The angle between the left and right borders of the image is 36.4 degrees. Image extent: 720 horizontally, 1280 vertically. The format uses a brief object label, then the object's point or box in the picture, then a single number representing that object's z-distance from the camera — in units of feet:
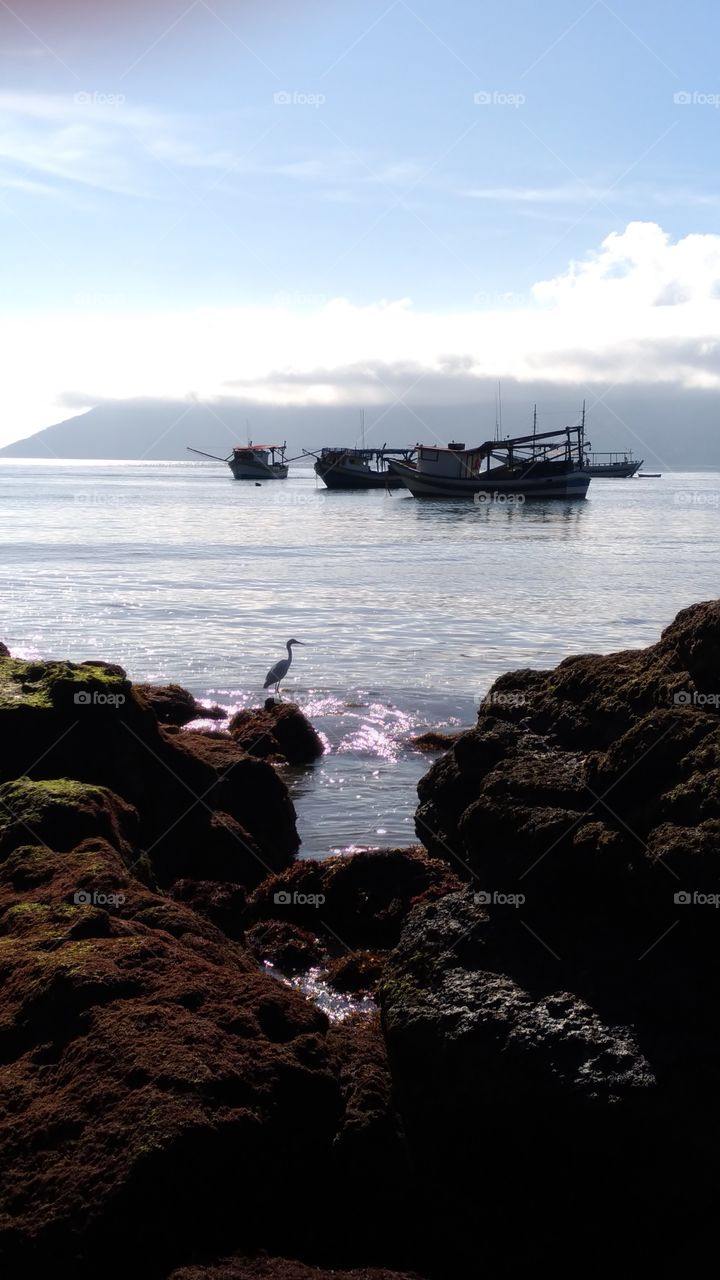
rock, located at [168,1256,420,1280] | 10.75
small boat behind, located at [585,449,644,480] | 594.24
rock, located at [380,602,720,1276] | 12.94
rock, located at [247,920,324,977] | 22.58
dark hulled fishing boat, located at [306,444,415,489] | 375.04
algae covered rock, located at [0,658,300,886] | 24.91
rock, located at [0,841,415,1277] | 11.03
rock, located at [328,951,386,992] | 21.56
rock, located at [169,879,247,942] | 22.84
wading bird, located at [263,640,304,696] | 49.70
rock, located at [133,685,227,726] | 43.96
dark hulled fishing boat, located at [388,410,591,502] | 292.40
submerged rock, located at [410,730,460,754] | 42.47
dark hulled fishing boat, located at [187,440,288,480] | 473.67
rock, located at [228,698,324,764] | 40.19
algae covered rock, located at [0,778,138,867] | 20.16
